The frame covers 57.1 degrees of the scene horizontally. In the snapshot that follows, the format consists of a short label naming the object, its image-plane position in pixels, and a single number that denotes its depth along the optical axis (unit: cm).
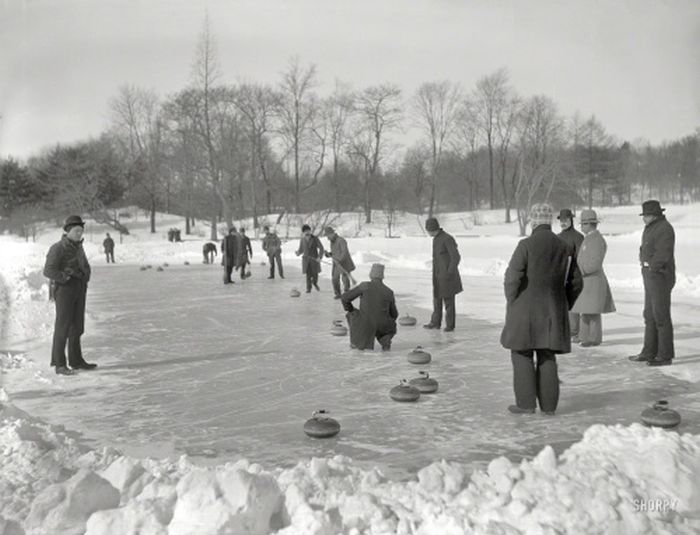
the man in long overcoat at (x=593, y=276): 771
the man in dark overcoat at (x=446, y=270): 892
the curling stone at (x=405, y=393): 543
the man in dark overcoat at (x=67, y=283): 638
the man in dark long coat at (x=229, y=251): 1673
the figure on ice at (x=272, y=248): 1767
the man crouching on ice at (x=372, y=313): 767
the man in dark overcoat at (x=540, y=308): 486
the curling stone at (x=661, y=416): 451
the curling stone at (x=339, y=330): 898
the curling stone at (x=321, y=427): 445
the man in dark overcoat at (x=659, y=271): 650
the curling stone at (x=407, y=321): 986
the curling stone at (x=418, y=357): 696
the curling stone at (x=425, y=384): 573
